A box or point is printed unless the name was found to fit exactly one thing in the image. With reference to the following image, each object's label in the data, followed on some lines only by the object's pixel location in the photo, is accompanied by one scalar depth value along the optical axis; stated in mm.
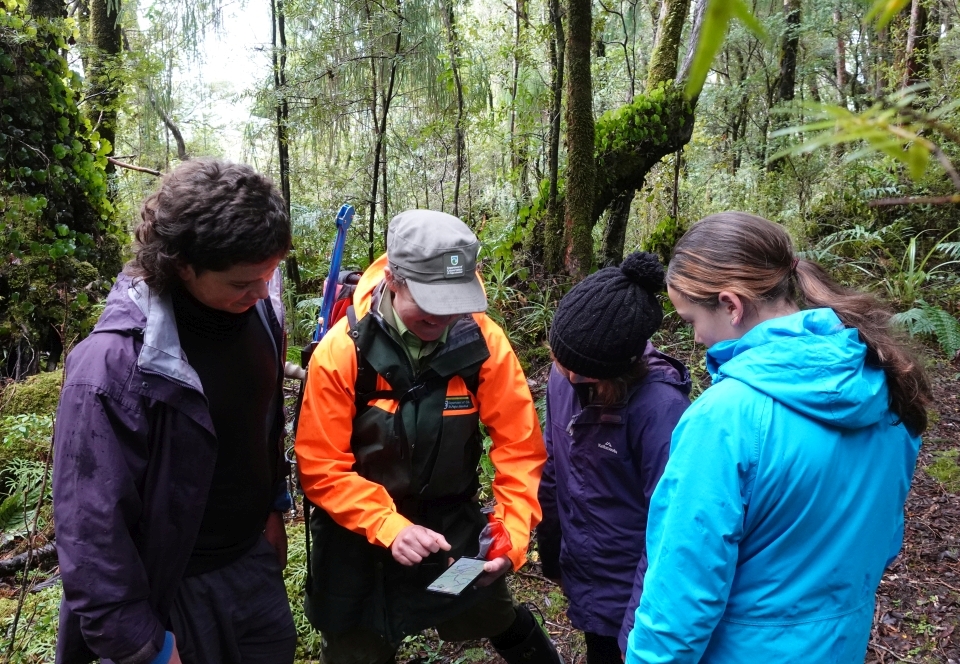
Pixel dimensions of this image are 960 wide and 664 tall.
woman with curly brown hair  1618
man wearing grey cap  2100
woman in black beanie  2084
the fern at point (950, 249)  6289
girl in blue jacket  1428
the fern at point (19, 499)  4133
